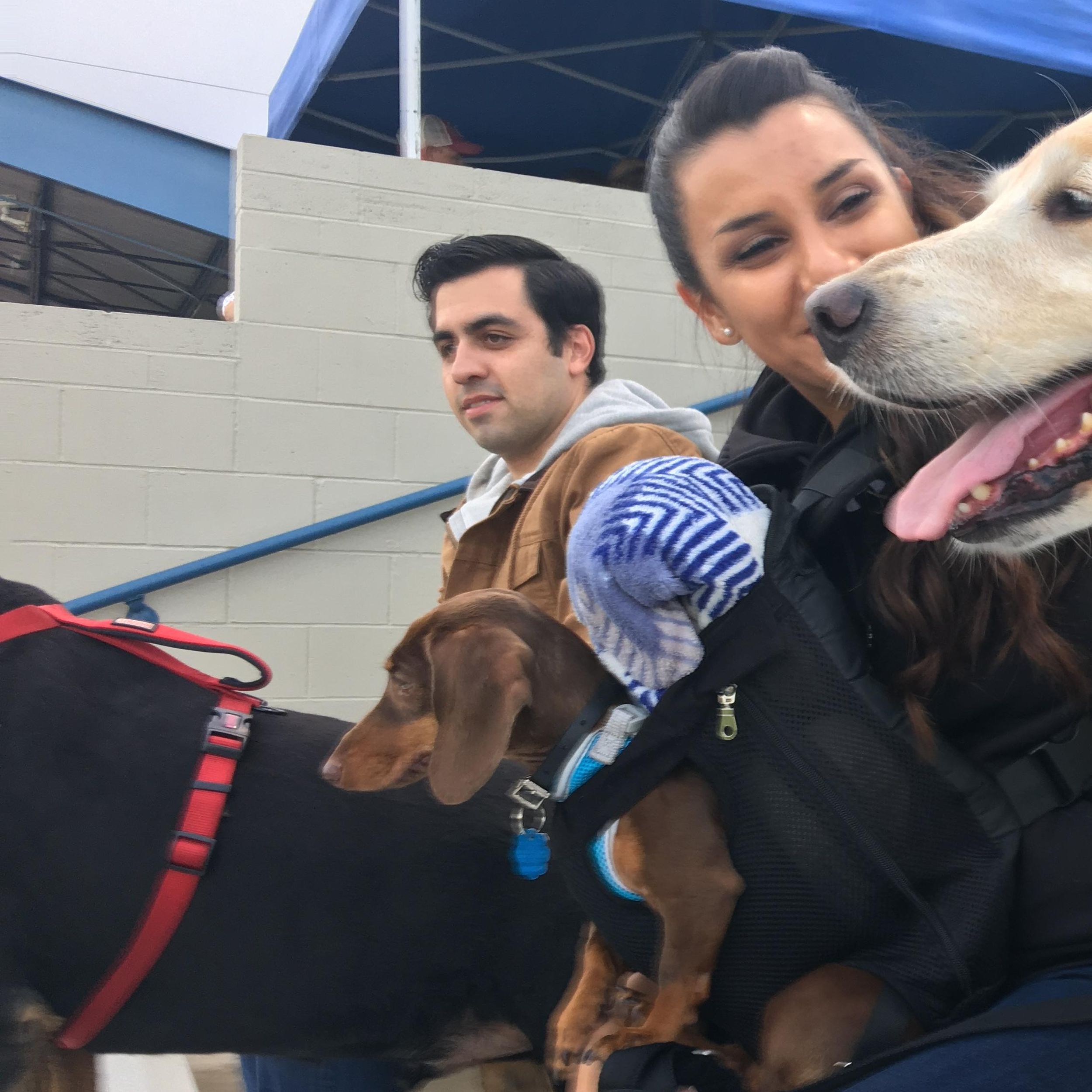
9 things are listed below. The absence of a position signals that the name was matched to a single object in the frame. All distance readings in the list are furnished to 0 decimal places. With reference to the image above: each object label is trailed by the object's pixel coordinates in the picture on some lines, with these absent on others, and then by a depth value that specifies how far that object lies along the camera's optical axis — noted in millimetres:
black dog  1513
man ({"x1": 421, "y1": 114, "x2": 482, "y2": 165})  4492
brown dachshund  1012
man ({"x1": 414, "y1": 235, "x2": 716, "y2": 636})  1855
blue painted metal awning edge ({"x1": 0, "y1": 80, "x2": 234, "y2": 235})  5918
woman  948
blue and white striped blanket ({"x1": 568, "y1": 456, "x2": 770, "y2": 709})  958
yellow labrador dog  986
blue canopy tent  4762
